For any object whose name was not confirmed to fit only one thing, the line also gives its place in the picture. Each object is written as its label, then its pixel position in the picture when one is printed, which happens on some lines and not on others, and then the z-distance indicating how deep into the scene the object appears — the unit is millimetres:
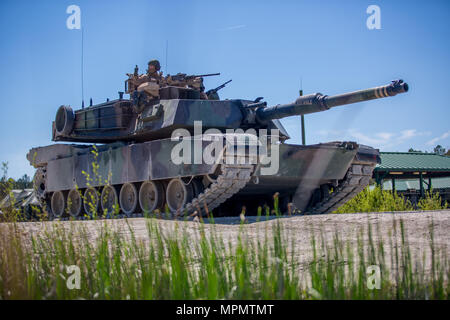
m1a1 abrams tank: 10422
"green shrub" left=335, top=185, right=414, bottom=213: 14770
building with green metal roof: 22844
